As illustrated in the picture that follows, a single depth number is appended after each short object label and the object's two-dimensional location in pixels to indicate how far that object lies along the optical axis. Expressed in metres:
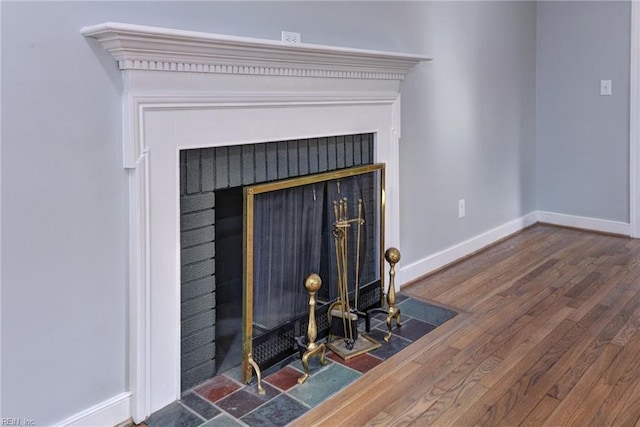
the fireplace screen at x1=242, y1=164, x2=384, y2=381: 1.91
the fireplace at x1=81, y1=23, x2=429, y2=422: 1.55
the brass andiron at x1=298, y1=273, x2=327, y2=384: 1.92
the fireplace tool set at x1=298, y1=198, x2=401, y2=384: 2.08
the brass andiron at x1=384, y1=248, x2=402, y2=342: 2.31
